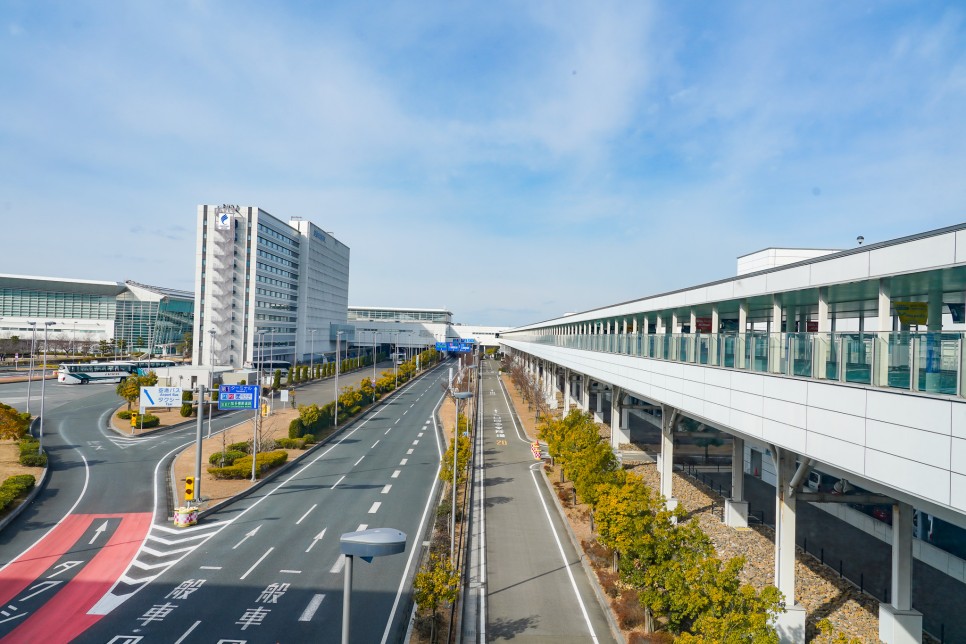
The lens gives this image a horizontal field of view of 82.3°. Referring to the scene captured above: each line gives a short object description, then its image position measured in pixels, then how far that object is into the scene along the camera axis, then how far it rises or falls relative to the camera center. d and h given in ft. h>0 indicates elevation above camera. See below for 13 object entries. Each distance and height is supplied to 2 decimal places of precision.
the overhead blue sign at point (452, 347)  344.08 -5.99
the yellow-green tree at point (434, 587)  45.88 -21.07
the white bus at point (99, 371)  222.89 -18.05
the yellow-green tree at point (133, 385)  152.56 -16.07
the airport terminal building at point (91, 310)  359.66 +11.81
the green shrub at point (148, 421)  134.66 -22.85
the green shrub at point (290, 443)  121.34 -24.20
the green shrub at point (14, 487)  75.36 -23.46
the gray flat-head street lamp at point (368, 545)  26.00 -9.91
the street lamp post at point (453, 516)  62.08 -21.85
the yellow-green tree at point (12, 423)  109.57 -19.85
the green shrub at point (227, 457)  104.32 -23.86
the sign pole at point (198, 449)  80.18 -17.81
